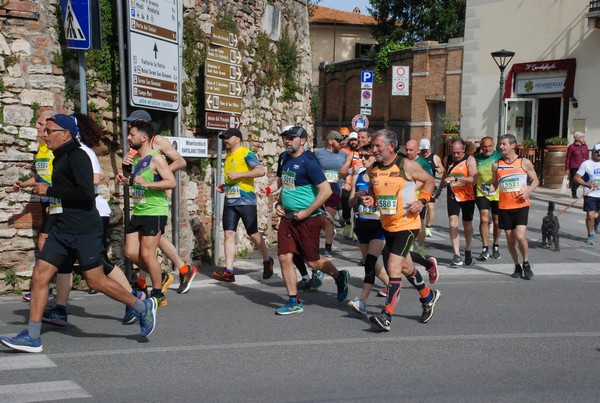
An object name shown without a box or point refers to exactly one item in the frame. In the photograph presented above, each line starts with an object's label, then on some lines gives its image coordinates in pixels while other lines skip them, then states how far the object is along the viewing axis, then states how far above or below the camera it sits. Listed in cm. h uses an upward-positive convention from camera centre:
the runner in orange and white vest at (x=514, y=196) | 1041 -104
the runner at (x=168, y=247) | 783 -148
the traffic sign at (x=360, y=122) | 2133 -17
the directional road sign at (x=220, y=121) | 1092 -10
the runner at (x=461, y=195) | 1162 -116
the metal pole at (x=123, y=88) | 908 +29
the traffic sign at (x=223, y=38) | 1106 +109
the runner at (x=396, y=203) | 749 -84
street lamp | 2209 +179
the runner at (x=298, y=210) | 803 -98
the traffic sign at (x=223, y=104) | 1090 +14
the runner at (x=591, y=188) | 1413 -125
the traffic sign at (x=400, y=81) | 2717 +125
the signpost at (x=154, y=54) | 930 +72
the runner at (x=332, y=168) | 1210 -81
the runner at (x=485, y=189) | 1188 -109
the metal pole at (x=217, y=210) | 1109 -138
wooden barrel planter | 2542 -151
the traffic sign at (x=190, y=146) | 1012 -43
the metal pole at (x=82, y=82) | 884 +33
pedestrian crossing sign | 861 +99
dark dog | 1332 -187
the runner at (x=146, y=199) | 777 -87
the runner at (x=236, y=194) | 982 -101
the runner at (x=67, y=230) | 622 -96
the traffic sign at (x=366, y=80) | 2169 +100
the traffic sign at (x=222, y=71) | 1087 +62
